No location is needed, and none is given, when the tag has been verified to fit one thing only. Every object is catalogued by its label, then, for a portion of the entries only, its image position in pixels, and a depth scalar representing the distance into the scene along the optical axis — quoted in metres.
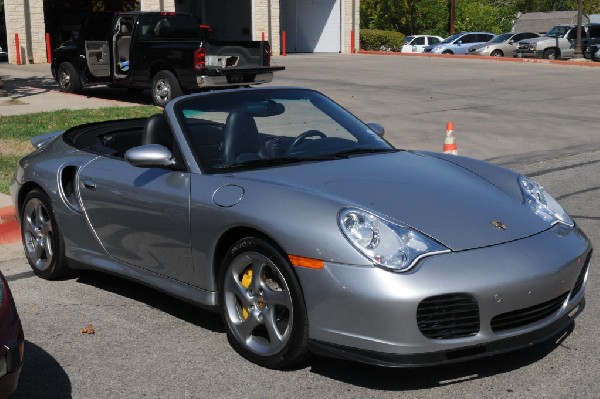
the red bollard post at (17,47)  32.44
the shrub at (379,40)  50.19
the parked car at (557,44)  39.47
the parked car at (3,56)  37.82
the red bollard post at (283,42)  41.37
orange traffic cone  10.03
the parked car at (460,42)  43.24
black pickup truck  17.48
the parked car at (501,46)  41.03
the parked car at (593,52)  38.84
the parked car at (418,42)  48.09
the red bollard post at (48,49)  32.50
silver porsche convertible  4.12
